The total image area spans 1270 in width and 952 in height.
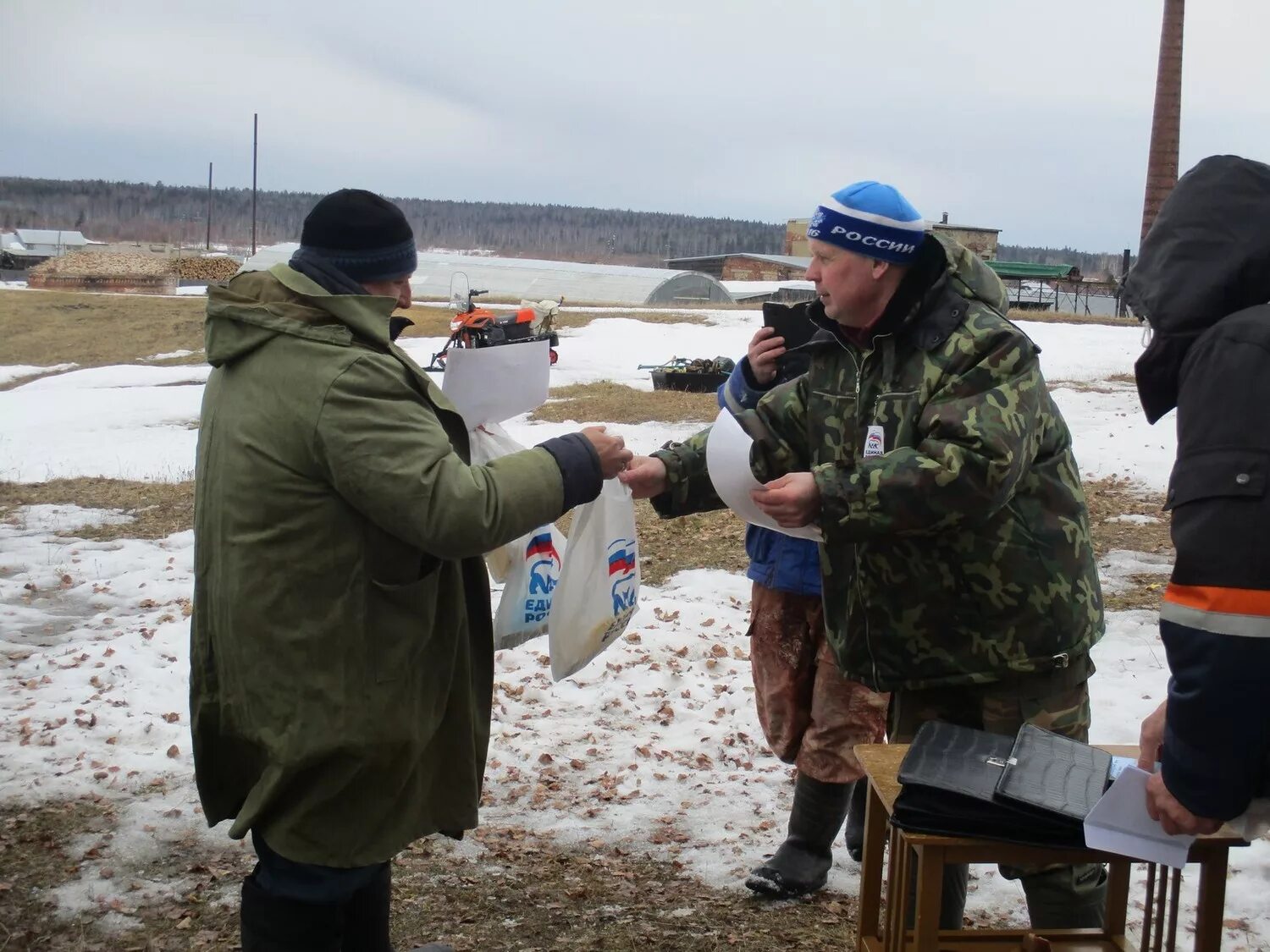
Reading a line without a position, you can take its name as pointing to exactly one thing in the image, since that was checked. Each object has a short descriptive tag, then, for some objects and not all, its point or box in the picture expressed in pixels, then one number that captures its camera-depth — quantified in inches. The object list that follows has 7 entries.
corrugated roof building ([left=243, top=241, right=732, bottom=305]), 1936.5
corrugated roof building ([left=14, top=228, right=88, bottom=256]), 3479.3
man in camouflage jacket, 102.3
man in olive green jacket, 90.4
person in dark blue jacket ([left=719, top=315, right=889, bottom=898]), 147.1
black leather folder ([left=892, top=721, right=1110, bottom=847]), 89.9
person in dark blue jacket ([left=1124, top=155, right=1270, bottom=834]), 69.6
